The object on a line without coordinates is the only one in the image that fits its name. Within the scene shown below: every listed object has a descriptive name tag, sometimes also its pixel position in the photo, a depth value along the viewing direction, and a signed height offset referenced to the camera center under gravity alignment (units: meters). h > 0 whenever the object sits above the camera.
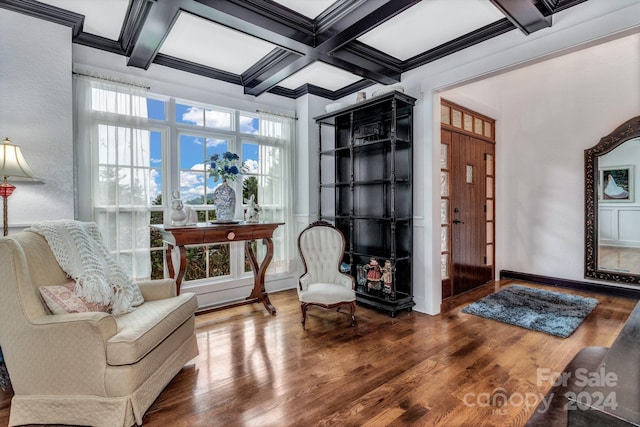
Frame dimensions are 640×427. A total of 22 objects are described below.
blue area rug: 3.02 -1.11
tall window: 2.95 +0.49
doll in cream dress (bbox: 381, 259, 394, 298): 3.40 -0.76
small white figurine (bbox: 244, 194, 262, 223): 3.56 +0.00
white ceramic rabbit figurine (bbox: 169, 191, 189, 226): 3.00 -0.01
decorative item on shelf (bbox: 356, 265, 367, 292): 3.80 -0.84
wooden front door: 3.96 -0.02
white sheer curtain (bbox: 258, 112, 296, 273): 4.14 +0.41
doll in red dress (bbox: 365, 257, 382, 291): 3.58 -0.73
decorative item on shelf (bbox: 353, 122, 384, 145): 3.69 +0.97
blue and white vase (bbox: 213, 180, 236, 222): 3.30 +0.11
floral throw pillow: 1.73 -0.49
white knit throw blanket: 1.85 -0.33
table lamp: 2.10 +0.32
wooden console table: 2.86 -0.26
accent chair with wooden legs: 3.26 -0.50
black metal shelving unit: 3.44 +0.22
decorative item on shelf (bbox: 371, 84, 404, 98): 3.38 +1.33
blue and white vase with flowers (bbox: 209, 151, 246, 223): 3.30 +0.26
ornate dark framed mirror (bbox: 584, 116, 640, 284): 3.75 +0.03
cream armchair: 1.64 -0.78
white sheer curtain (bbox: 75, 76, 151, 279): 2.88 +0.46
